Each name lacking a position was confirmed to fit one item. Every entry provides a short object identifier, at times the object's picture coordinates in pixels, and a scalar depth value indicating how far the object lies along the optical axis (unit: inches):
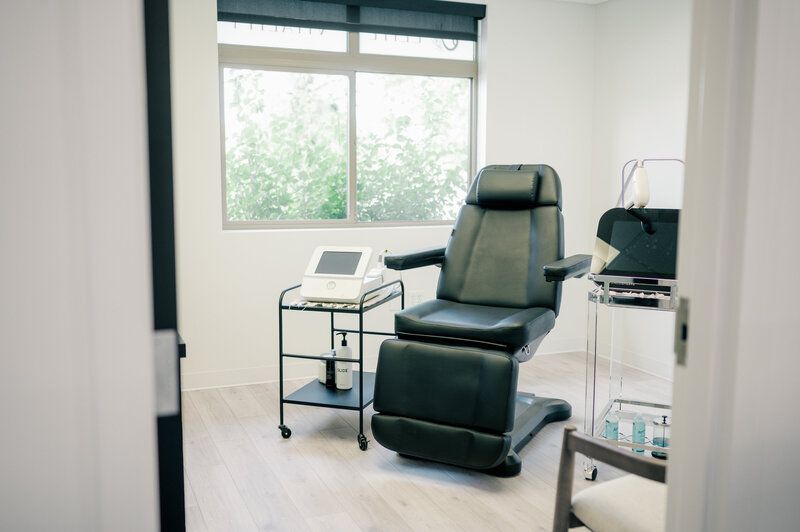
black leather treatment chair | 104.9
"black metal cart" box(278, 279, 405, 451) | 118.0
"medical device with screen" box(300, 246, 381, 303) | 119.6
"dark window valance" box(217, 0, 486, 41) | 148.9
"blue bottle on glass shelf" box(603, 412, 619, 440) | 109.2
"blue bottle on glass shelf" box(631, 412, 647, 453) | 107.7
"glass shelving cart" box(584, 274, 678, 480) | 102.7
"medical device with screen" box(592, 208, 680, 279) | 105.8
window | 153.4
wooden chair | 56.3
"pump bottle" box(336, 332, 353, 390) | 128.6
